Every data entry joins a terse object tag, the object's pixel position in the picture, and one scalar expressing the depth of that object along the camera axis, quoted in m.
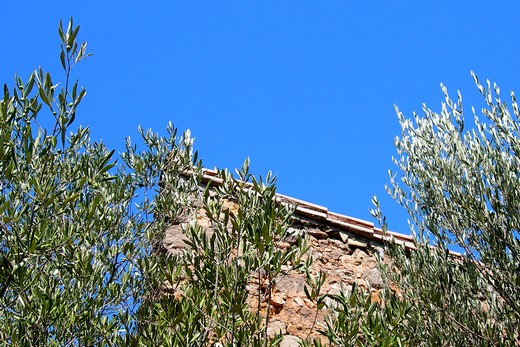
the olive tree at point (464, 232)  6.00
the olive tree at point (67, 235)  4.29
